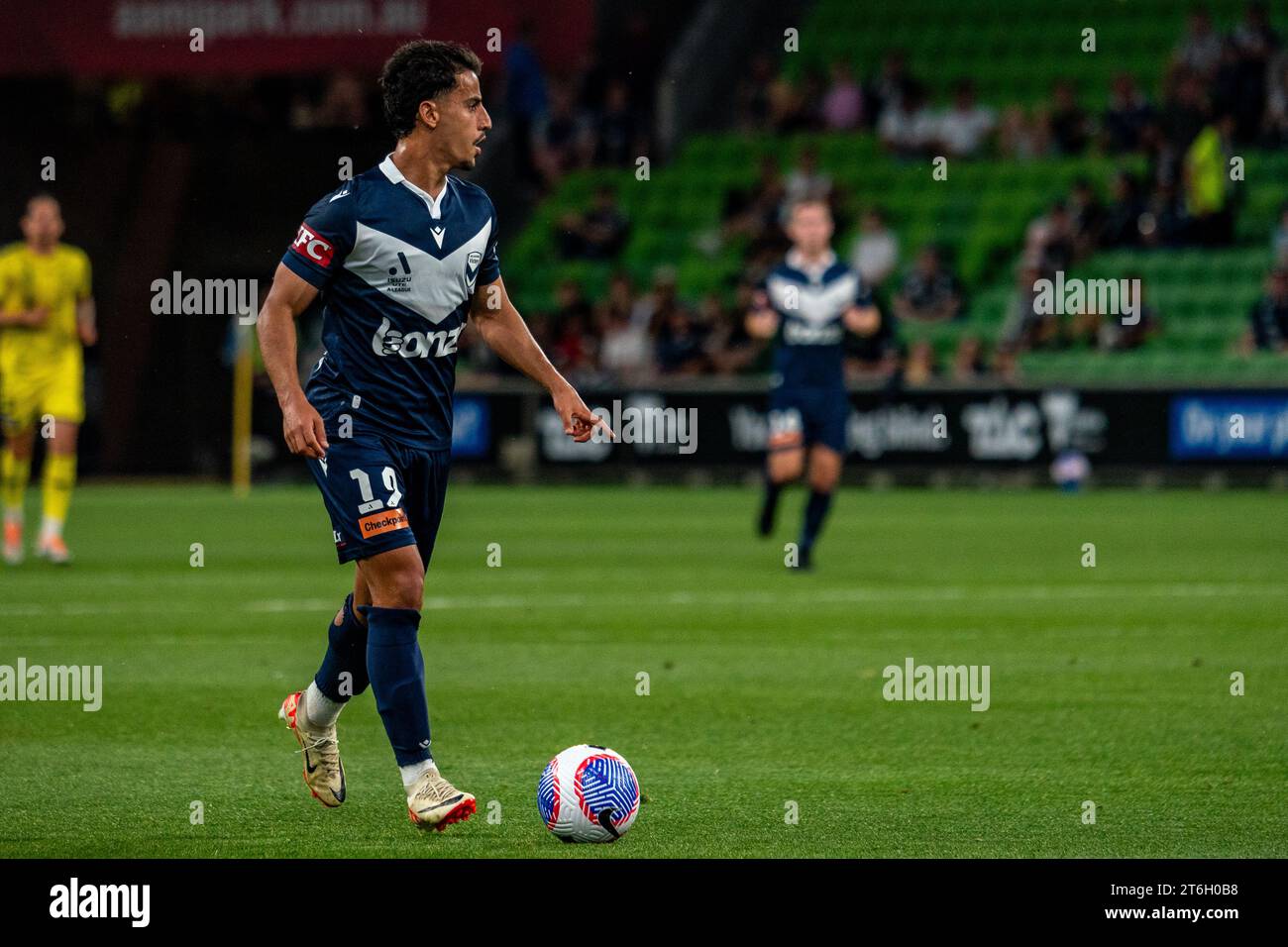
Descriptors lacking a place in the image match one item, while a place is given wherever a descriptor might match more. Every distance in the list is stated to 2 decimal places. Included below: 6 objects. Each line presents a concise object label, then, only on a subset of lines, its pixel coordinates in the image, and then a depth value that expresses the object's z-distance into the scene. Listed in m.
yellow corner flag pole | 27.94
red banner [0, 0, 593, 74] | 26.97
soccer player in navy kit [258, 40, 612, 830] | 6.88
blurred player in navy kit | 16.08
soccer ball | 6.62
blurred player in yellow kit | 16.11
